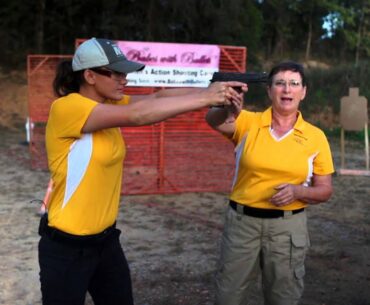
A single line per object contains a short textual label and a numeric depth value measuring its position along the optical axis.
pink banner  7.68
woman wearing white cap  2.26
